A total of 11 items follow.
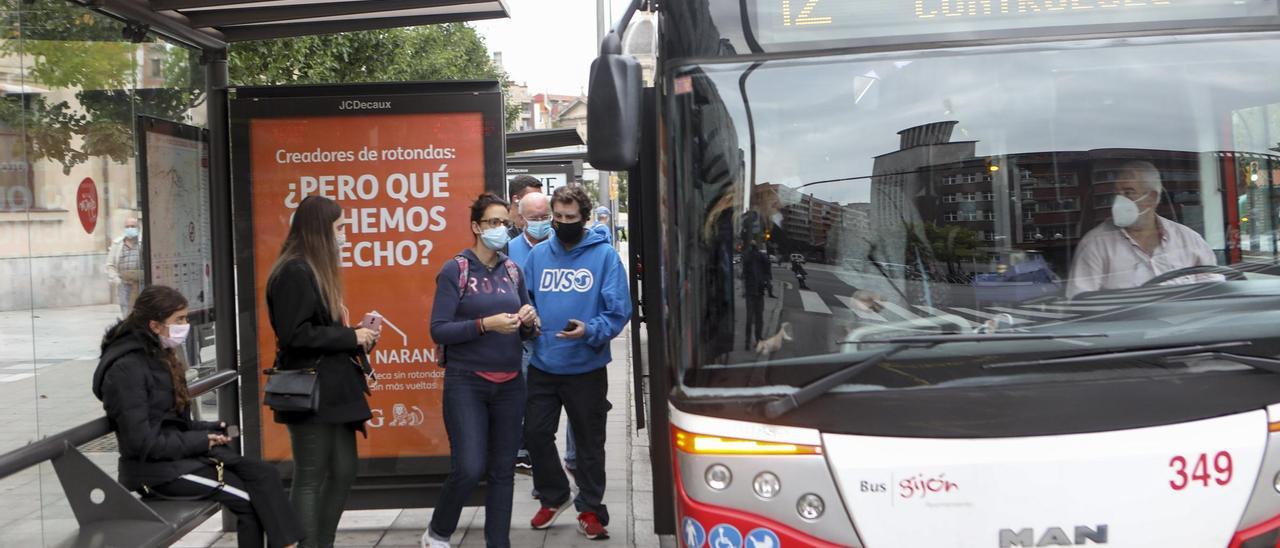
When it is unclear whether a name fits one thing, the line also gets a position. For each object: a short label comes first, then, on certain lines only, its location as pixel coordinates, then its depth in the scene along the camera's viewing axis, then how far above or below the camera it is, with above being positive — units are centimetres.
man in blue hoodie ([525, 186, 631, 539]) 618 -25
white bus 356 +0
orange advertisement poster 626 +40
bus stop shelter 598 +133
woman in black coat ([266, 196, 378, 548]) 511 -25
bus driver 378 +4
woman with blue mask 550 -36
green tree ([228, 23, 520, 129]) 1492 +374
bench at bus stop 454 -76
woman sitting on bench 461 -50
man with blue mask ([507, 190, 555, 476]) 687 +34
